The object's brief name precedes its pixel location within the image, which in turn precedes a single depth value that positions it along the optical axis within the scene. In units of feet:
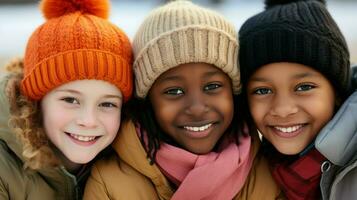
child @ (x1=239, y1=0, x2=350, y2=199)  6.29
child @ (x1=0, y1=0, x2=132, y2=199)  6.24
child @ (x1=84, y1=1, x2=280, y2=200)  6.30
